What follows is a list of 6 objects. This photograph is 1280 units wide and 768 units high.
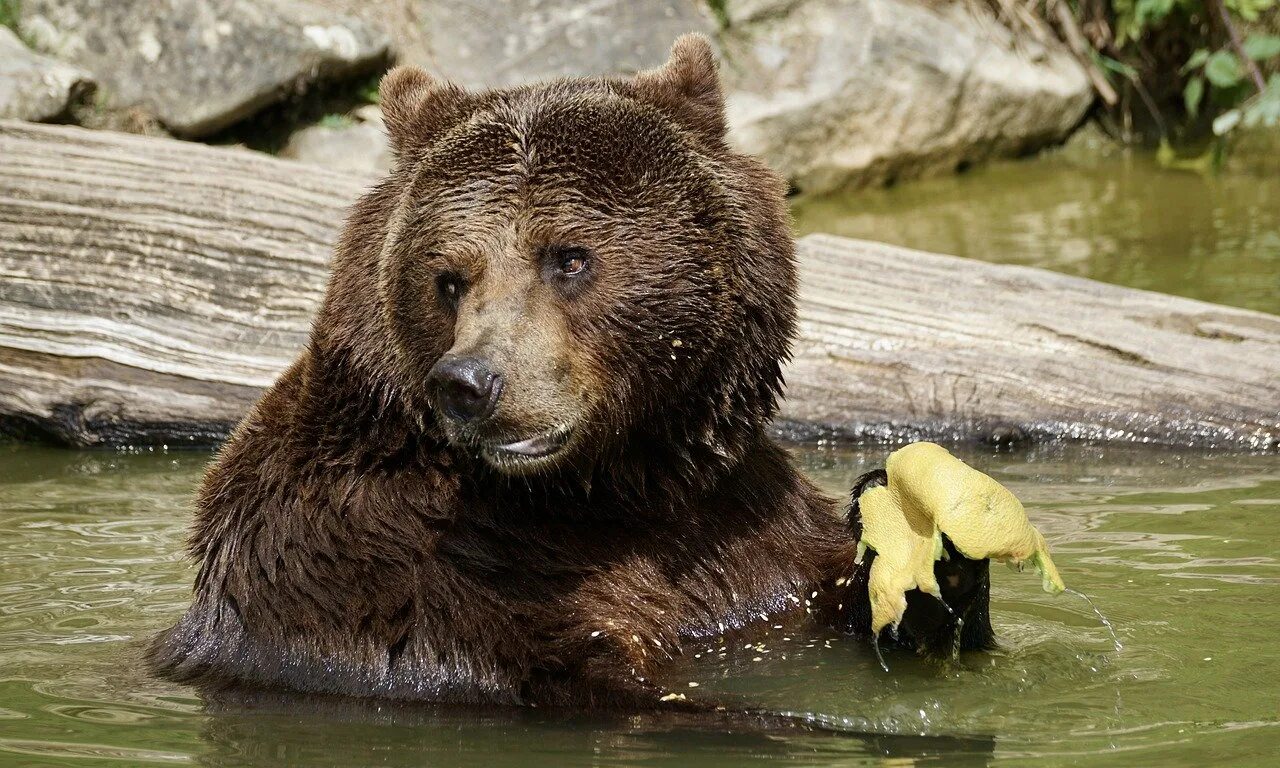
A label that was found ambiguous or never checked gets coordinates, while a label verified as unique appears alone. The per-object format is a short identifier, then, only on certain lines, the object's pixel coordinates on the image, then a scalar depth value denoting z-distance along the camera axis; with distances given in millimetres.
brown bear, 4621
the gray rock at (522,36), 13555
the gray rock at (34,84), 11109
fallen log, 8047
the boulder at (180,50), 12273
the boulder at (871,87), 14125
